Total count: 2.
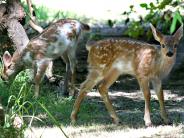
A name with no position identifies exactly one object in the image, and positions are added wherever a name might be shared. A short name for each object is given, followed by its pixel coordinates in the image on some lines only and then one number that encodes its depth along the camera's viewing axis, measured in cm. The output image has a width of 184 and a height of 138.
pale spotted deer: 2155
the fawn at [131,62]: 1630
